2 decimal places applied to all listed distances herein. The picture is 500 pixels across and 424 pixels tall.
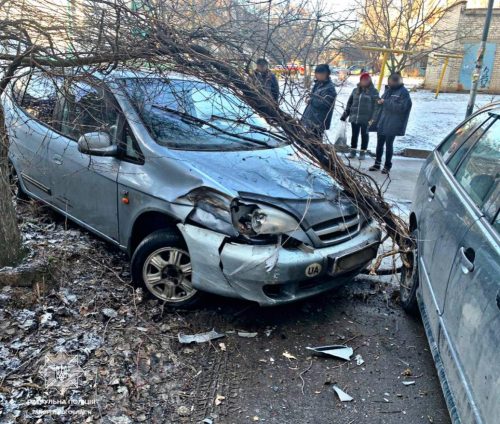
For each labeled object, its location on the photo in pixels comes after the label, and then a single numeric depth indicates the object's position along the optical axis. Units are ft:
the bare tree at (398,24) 32.76
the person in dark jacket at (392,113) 25.05
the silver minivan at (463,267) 6.02
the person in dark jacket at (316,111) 12.66
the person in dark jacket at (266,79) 12.24
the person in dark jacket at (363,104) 27.68
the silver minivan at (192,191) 9.72
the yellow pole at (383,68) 32.50
